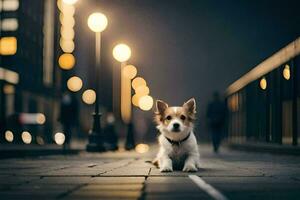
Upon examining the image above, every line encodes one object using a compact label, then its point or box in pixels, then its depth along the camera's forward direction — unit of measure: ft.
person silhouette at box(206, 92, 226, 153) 72.43
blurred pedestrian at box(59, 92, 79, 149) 72.59
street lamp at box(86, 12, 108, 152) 73.61
